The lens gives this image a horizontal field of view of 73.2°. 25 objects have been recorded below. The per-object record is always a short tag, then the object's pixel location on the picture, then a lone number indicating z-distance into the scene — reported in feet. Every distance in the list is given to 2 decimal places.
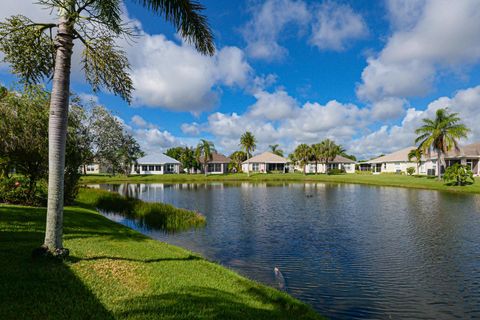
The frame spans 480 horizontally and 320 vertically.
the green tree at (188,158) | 308.81
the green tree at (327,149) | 283.38
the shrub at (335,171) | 300.20
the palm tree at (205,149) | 277.85
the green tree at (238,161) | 340.90
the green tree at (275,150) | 487.61
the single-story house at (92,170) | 325.07
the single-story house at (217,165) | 325.42
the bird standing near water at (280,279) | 35.61
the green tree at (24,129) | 55.36
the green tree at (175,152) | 340.39
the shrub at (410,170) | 245.45
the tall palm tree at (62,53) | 27.43
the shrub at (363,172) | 302.58
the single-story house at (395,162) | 271.28
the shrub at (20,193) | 59.62
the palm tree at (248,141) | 310.06
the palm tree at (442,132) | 180.86
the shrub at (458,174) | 152.62
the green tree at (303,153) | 276.02
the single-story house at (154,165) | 300.40
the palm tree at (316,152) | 279.08
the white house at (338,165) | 334.03
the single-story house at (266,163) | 320.09
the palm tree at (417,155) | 218.34
